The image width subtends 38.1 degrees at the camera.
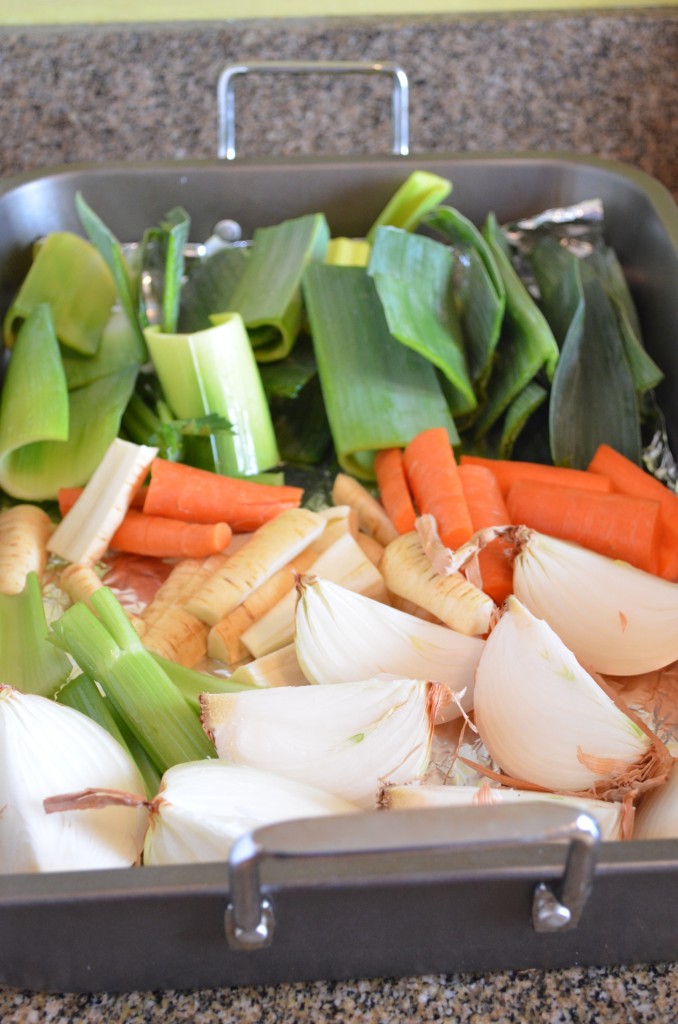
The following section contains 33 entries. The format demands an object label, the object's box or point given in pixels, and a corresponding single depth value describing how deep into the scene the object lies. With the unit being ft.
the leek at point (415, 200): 4.12
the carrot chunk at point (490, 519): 2.88
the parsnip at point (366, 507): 3.32
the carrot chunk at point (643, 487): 3.00
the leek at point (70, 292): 3.92
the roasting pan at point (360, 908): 1.54
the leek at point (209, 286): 4.05
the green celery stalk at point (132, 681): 2.31
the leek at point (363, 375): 3.52
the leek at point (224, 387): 3.56
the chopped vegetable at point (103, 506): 3.20
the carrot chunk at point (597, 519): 3.00
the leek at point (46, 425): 3.40
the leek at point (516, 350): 3.53
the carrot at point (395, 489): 3.22
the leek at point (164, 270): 3.69
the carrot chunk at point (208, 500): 3.30
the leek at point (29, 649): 2.48
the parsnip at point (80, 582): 3.02
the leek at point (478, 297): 3.66
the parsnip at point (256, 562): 2.92
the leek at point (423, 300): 3.58
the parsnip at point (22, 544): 3.04
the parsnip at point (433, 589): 2.62
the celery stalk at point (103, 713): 2.34
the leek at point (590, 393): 3.55
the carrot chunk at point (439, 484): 3.08
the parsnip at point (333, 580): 2.87
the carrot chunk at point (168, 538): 3.18
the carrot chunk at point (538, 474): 3.32
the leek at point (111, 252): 3.67
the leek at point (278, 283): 3.84
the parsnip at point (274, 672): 2.63
